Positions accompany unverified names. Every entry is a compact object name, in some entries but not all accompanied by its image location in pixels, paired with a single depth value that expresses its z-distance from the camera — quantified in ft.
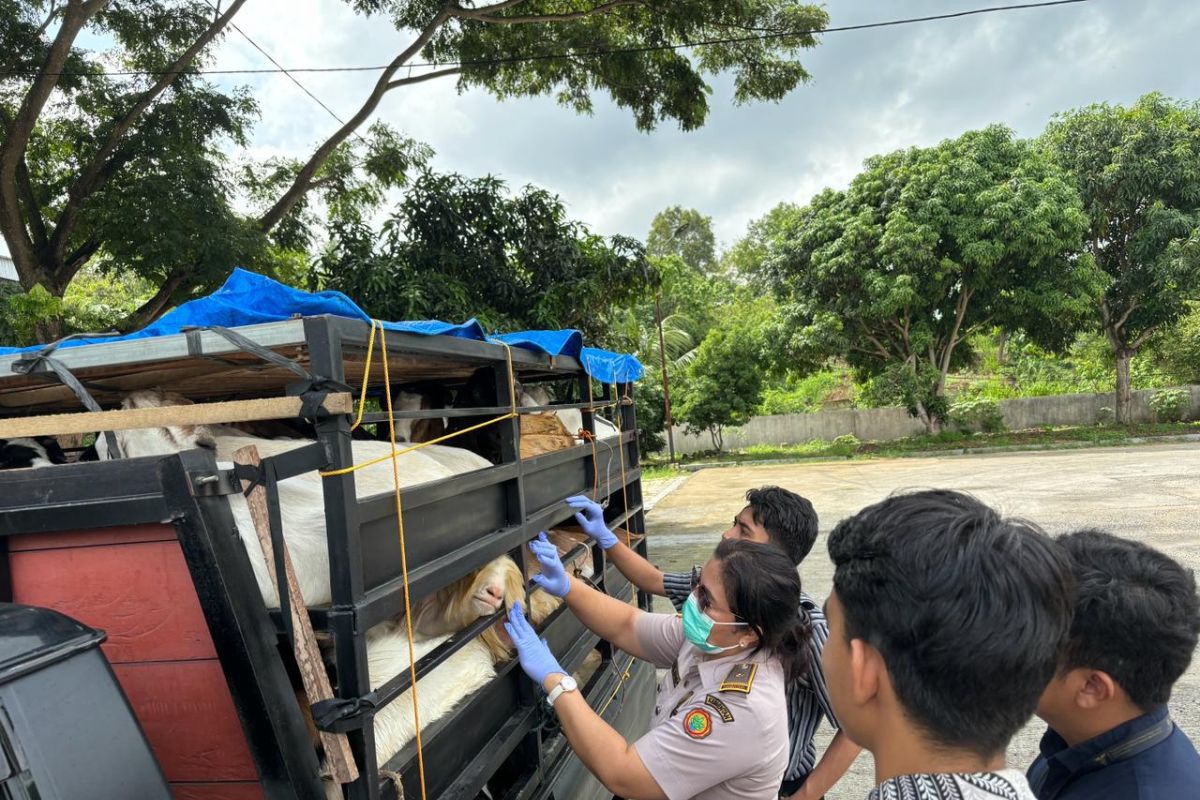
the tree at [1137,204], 52.95
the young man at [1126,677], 4.09
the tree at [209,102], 21.74
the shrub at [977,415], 61.52
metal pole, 57.72
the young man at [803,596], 6.64
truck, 4.24
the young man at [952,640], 2.95
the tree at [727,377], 63.10
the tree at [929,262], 50.80
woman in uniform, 5.30
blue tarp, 4.58
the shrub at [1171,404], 60.80
